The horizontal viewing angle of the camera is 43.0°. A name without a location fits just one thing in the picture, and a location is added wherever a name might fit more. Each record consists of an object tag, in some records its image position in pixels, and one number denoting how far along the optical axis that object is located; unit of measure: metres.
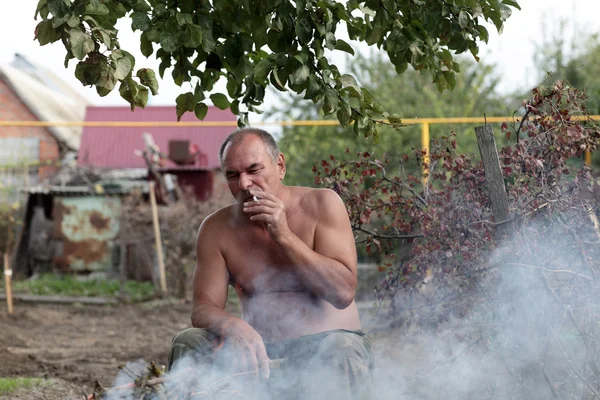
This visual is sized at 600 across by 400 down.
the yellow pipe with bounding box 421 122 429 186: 8.71
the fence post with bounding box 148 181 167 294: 10.09
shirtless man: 2.99
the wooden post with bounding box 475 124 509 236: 3.52
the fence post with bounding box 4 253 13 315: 9.33
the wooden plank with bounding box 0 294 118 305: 10.43
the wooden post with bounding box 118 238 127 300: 10.28
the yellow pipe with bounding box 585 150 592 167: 9.12
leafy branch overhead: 2.67
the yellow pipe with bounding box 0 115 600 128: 8.57
